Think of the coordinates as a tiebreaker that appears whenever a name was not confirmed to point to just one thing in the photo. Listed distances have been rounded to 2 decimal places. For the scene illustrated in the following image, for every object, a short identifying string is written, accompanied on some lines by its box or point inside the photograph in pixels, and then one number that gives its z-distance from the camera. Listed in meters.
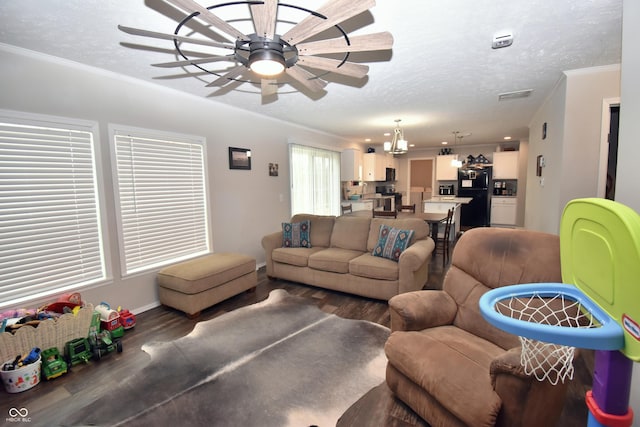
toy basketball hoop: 0.71
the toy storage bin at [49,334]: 2.06
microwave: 8.73
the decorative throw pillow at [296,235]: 4.22
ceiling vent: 3.54
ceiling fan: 1.37
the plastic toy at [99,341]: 2.37
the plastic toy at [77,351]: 2.27
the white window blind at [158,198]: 3.07
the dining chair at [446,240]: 4.70
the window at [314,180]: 5.66
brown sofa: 3.23
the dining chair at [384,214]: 4.91
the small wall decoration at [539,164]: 4.16
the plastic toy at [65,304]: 2.43
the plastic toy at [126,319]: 2.77
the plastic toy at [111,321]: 2.61
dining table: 4.65
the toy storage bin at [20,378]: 1.96
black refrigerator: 8.09
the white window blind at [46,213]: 2.34
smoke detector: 2.13
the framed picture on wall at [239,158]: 4.24
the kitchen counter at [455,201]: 6.48
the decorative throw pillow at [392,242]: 3.42
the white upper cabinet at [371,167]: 7.90
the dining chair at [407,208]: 5.88
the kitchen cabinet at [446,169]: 8.48
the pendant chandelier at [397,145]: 4.85
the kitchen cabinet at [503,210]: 7.85
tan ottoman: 3.01
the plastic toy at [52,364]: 2.11
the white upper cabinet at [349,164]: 7.14
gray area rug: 1.74
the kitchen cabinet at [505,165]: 7.80
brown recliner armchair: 1.24
